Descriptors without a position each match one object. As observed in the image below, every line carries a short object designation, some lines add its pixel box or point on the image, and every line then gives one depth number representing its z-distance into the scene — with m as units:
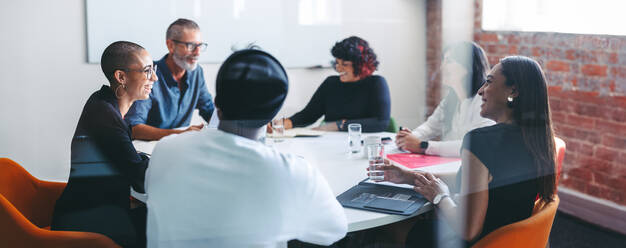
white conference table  1.53
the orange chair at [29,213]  1.49
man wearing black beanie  1.14
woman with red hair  2.90
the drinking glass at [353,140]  2.34
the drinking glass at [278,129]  2.51
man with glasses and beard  1.69
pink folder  2.12
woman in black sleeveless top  1.54
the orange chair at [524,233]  1.55
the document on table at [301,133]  2.66
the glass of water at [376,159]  1.88
